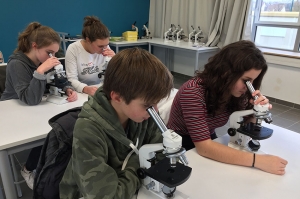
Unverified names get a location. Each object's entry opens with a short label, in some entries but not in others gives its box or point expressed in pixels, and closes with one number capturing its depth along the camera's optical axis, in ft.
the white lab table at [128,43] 14.42
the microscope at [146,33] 16.80
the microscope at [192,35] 14.56
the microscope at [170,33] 15.69
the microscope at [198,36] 14.14
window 12.01
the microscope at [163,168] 2.28
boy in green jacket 2.54
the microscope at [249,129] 3.43
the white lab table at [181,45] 12.72
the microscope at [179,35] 15.23
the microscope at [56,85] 5.50
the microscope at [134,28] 16.40
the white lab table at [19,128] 3.98
